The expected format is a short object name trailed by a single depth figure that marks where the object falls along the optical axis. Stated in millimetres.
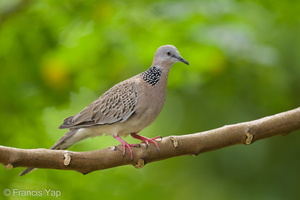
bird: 6840
